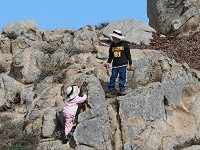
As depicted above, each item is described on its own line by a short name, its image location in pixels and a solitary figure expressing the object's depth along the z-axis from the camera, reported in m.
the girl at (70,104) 16.23
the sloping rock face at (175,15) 26.02
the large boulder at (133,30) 24.72
